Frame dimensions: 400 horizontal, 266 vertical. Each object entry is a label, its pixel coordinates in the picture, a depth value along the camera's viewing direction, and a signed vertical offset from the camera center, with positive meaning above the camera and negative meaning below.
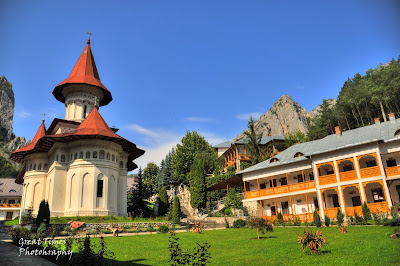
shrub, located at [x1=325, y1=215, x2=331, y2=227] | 19.77 -1.16
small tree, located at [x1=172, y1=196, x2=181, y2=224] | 28.04 +0.06
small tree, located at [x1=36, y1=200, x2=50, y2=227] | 19.44 +0.30
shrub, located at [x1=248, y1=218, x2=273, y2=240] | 14.46 -0.81
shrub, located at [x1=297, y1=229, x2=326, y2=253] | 9.52 -1.14
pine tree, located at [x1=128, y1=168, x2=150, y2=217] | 35.59 +1.41
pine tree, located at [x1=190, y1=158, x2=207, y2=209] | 35.38 +2.73
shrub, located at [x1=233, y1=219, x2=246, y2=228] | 22.80 -1.08
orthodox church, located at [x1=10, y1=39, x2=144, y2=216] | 26.83 +5.45
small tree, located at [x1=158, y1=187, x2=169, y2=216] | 34.81 +1.10
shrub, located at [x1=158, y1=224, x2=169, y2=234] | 20.06 -1.06
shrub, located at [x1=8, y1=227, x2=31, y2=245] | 10.77 -0.53
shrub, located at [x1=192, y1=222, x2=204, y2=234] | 18.83 -1.05
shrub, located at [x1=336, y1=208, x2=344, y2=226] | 19.41 -0.93
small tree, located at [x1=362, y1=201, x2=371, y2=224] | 19.02 -0.68
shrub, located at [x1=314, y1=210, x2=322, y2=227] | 19.75 -1.06
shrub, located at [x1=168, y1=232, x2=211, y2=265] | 5.88 -0.86
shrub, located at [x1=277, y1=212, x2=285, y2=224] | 23.42 -0.96
